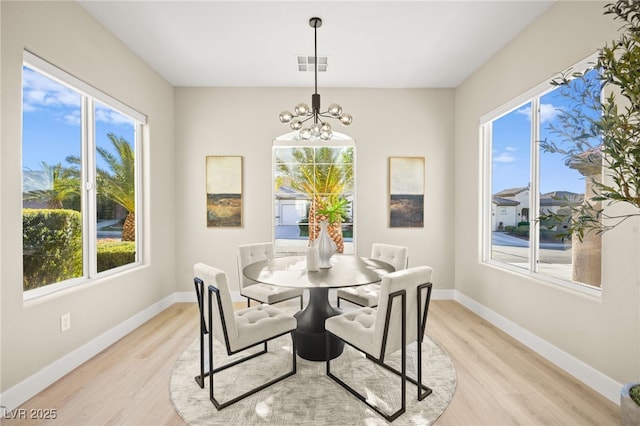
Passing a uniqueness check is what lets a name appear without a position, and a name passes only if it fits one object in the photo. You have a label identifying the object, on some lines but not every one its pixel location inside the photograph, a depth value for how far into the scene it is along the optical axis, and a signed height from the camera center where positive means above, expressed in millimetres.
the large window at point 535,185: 2426 +229
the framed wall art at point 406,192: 4316 +244
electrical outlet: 2398 -886
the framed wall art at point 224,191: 4258 +262
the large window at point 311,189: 4383 +294
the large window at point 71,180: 2279 +264
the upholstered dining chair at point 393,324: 1846 -776
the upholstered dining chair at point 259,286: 2999 -809
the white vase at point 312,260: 2559 -427
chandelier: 2723 +850
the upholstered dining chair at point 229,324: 1934 -804
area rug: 1912 -1292
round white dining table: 2254 -521
